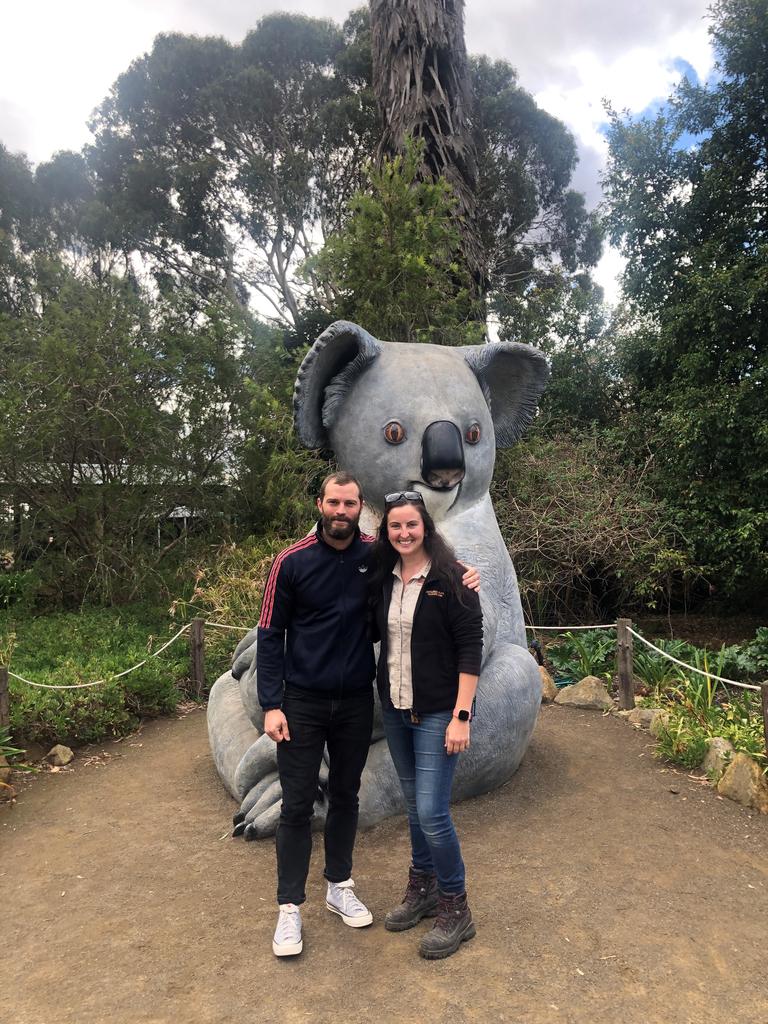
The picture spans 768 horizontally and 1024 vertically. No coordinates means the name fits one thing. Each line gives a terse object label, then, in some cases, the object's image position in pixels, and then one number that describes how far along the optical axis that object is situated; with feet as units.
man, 7.93
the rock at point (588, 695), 18.85
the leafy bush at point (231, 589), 23.14
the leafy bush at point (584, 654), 21.81
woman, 7.61
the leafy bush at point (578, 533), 26.48
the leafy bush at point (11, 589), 30.89
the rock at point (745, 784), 12.14
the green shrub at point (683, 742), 13.92
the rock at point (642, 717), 17.03
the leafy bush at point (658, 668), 19.53
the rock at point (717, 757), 13.24
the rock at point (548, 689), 19.95
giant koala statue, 11.16
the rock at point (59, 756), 15.48
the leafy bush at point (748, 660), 20.82
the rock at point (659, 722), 15.07
